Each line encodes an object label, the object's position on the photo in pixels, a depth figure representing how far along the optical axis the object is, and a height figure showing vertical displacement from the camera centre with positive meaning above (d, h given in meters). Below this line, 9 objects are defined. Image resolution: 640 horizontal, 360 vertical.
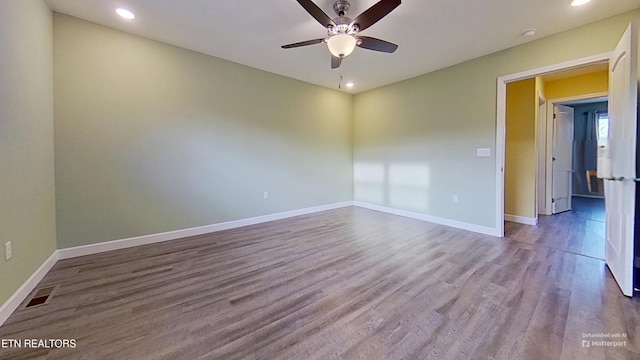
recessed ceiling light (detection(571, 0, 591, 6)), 2.29 +1.59
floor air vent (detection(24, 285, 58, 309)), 1.86 -0.96
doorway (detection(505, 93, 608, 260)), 3.36 -0.20
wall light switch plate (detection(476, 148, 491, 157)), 3.56 +0.31
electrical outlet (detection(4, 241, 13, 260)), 1.69 -0.53
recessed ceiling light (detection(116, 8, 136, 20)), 2.52 +1.67
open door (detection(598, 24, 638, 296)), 1.92 +0.12
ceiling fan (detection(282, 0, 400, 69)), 1.97 +1.31
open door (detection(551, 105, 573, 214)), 4.76 +0.29
